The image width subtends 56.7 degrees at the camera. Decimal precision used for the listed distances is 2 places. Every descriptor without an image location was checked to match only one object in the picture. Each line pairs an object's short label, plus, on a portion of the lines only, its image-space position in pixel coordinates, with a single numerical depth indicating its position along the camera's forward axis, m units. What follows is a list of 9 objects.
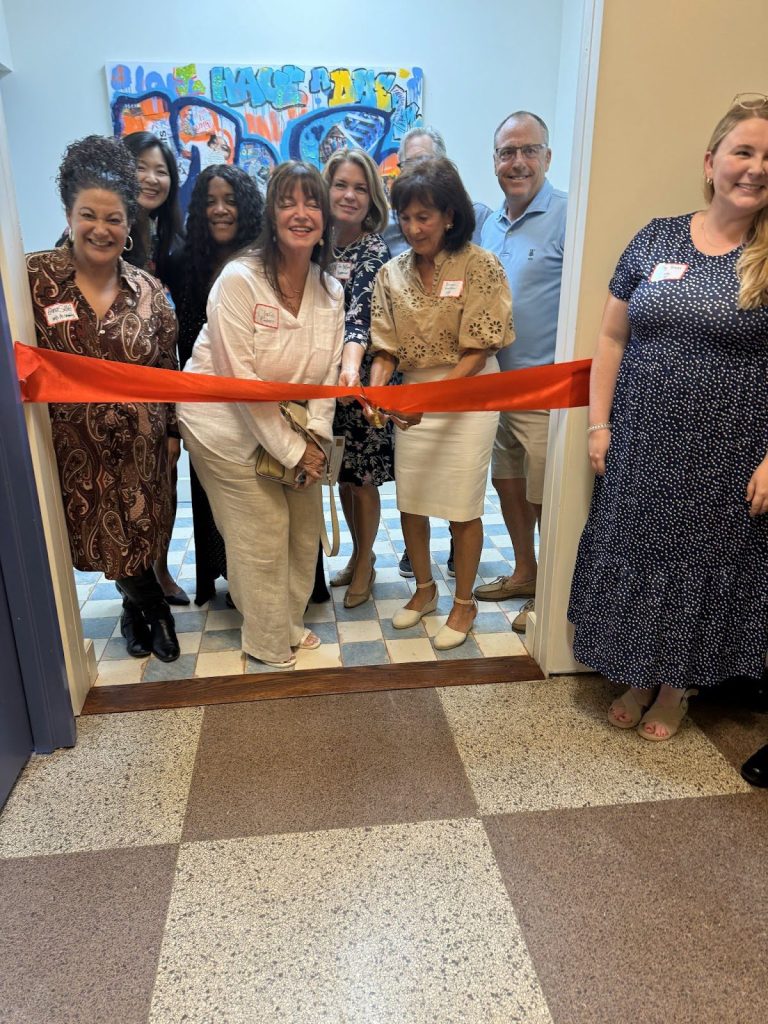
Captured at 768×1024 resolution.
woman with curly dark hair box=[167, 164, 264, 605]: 2.35
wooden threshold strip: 2.21
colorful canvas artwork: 3.79
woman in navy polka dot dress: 1.63
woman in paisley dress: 1.91
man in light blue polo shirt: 2.48
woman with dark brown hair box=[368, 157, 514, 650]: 2.15
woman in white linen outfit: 1.99
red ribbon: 1.87
